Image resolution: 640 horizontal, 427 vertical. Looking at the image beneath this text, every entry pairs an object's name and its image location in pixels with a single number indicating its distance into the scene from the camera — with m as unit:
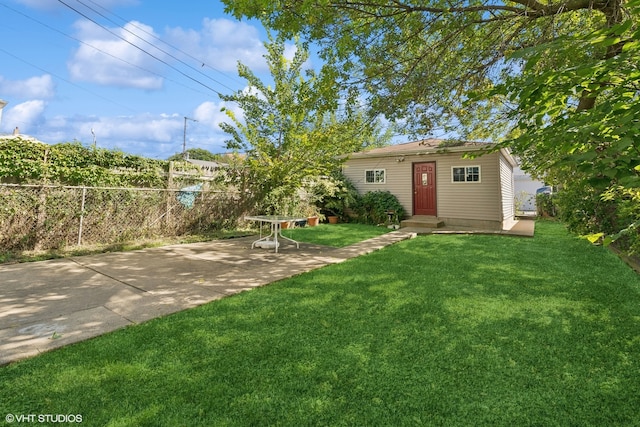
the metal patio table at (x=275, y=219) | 6.16
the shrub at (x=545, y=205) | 13.68
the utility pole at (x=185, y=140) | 36.52
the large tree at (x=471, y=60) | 1.83
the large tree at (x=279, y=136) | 8.38
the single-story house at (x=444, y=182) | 10.50
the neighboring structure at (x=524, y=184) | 22.93
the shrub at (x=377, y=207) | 11.88
